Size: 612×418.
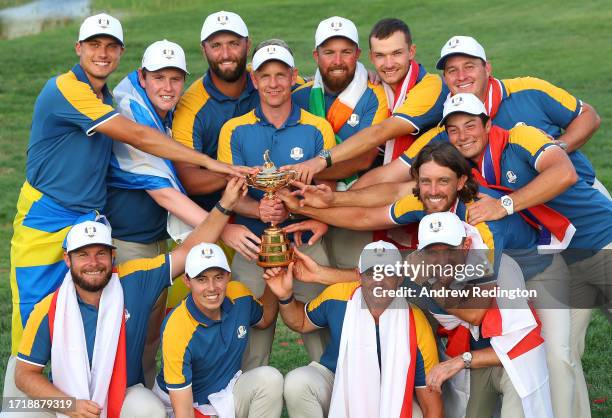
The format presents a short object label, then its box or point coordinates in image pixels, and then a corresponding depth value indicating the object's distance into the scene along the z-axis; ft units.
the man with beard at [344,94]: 62.54
